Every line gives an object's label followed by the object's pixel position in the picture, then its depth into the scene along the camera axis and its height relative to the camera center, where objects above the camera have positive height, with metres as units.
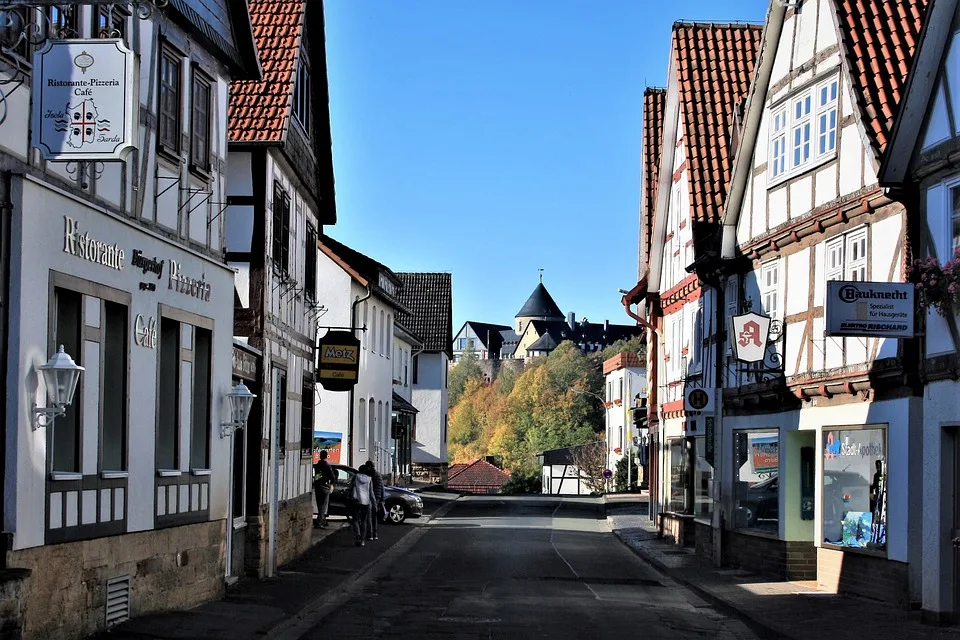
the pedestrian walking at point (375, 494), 29.89 -2.33
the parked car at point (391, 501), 36.19 -2.99
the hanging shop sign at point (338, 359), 26.70 +0.68
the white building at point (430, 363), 70.00 +1.62
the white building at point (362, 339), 42.47 +1.93
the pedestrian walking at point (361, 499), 29.36 -2.28
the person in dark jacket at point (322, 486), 34.16 -2.35
